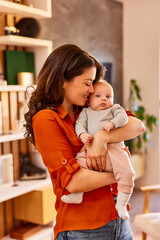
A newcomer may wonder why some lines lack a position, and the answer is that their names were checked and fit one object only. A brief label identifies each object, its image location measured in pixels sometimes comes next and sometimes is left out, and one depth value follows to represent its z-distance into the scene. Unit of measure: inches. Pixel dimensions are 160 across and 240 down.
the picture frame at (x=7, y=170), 107.4
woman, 50.7
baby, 53.1
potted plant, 178.8
